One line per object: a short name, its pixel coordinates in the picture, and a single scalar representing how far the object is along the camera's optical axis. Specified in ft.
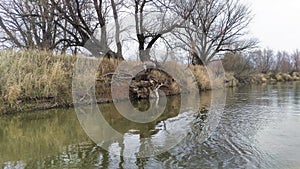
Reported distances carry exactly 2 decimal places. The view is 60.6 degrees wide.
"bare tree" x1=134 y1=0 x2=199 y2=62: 37.86
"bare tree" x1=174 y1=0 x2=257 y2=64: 62.75
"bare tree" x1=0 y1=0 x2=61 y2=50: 38.40
